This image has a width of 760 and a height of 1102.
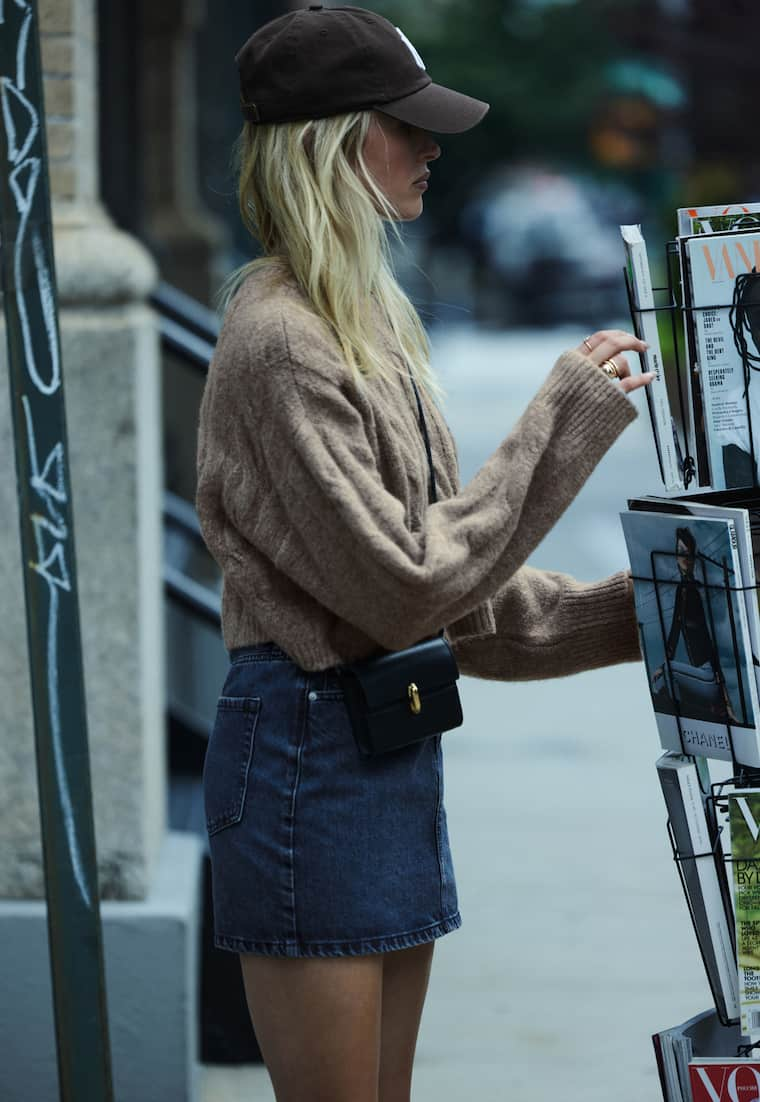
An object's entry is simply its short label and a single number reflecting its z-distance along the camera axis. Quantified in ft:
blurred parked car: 153.89
